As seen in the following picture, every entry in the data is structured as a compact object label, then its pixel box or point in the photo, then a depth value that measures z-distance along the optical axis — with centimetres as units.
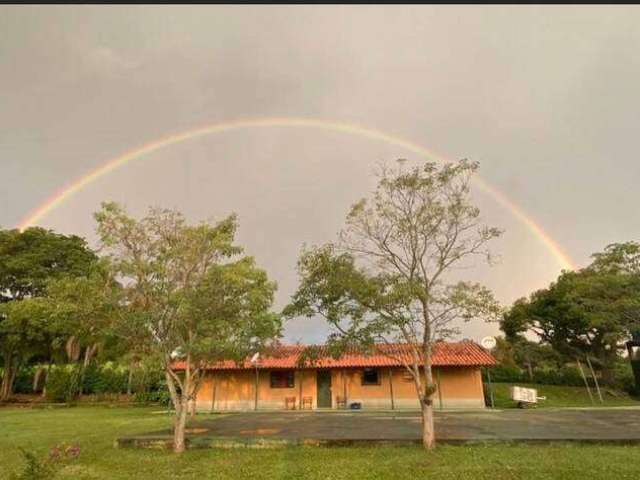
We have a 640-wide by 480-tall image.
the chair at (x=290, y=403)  3059
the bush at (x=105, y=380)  3778
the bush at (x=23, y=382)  4294
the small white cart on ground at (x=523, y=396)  2662
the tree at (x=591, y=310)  3192
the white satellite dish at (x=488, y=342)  2839
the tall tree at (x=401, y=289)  1294
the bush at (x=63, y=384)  3647
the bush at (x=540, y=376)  4041
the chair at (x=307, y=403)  3066
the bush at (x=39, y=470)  661
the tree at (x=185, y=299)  1345
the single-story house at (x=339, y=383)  2912
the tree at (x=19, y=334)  3173
